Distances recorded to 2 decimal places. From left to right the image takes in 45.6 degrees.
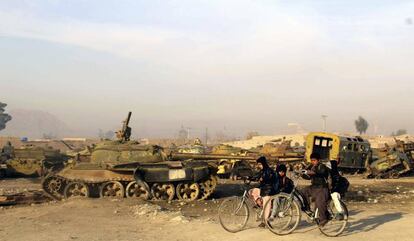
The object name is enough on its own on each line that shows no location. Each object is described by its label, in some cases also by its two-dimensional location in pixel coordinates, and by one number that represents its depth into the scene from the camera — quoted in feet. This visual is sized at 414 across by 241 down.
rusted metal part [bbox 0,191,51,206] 53.30
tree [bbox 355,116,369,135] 418.51
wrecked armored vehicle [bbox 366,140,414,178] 95.14
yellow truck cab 98.63
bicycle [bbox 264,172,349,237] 32.07
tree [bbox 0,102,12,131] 400.67
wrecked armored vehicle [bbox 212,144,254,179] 84.91
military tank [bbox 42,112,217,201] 58.18
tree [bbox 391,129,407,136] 426.88
